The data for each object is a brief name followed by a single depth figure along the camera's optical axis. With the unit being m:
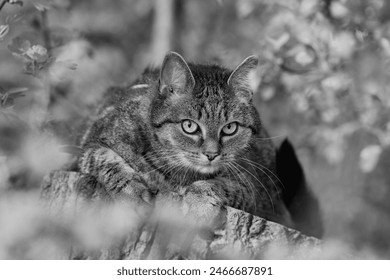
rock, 6.05
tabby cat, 6.81
